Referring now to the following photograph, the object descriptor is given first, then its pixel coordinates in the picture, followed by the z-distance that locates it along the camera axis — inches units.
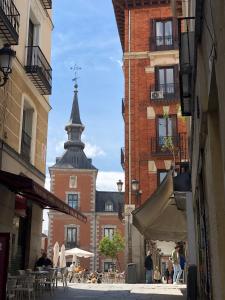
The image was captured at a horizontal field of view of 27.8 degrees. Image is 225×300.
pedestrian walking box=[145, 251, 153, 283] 816.3
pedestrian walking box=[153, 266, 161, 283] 930.7
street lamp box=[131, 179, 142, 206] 984.9
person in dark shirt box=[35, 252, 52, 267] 623.8
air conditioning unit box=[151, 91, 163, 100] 1111.6
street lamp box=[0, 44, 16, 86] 366.9
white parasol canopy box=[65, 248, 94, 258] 1382.8
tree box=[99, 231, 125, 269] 2309.3
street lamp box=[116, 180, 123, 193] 1334.9
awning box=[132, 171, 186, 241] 468.1
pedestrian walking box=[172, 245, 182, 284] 725.9
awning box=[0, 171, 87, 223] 396.5
